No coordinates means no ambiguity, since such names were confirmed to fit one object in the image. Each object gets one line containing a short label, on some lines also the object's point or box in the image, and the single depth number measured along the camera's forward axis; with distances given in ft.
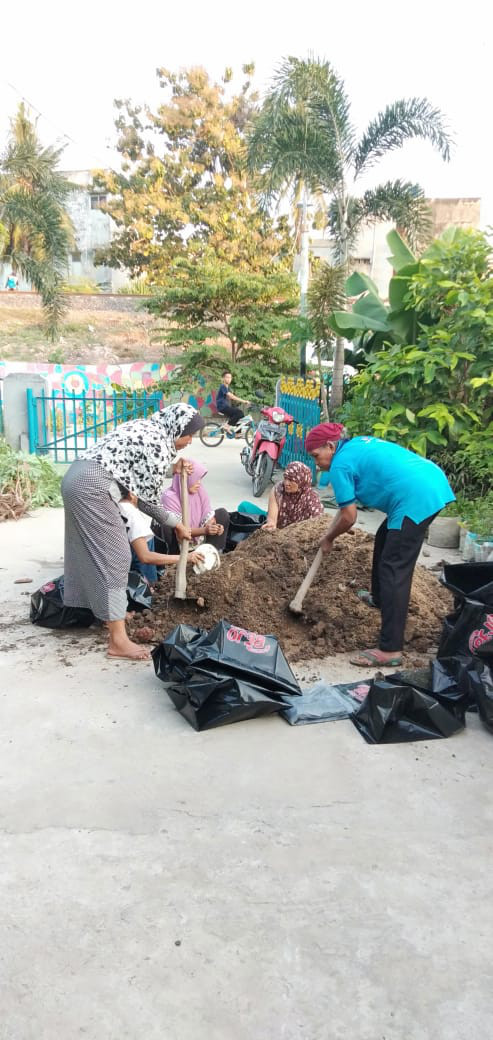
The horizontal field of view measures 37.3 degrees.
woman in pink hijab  17.33
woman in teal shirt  13.21
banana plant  28.68
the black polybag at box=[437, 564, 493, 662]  12.09
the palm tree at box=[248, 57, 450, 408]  35.27
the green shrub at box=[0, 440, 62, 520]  26.94
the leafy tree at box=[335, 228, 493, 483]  24.00
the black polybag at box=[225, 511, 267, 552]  19.84
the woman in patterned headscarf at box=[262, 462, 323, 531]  19.05
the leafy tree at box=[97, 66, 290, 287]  96.22
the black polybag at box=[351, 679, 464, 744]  10.93
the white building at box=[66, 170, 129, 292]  125.90
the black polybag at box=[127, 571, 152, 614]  15.60
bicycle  49.32
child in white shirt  13.78
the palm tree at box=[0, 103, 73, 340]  58.18
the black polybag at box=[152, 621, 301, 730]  11.20
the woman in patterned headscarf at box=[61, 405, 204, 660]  12.91
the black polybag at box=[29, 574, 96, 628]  15.38
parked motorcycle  30.40
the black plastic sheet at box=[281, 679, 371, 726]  11.63
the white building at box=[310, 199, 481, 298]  94.94
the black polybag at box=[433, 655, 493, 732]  11.25
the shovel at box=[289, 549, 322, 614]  14.73
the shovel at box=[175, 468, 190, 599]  15.07
